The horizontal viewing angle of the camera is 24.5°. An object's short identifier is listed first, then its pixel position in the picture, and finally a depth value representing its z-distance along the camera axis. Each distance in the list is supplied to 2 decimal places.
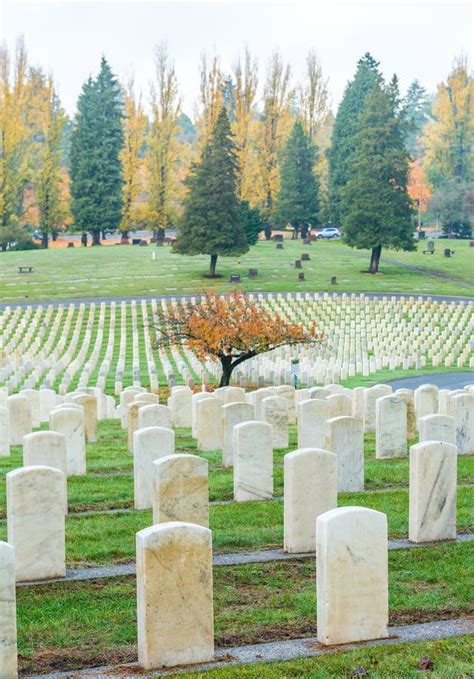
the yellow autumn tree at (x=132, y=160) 81.12
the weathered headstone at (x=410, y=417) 17.00
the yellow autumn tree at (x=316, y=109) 89.69
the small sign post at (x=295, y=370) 27.55
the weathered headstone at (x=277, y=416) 15.63
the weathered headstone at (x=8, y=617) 6.86
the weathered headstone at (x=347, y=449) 12.55
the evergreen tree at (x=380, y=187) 62.16
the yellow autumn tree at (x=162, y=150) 80.12
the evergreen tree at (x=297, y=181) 80.88
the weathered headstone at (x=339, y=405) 16.45
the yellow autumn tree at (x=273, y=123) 85.31
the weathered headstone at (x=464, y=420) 15.81
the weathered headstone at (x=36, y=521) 9.09
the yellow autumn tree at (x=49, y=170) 78.19
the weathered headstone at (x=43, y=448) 11.70
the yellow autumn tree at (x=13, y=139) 75.00
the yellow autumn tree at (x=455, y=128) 90.06
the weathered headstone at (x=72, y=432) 13.79
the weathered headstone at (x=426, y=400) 18.34
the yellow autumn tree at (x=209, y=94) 83.69
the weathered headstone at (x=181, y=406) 19.34
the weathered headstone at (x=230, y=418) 14.20
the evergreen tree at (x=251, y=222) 70.81
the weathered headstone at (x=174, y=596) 7.23
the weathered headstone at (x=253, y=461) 12.07
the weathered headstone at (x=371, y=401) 18.03
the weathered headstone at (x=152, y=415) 14.12
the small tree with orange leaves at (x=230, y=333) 26.17
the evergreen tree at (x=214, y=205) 58.09
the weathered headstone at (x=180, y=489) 9.84
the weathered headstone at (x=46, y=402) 21.09
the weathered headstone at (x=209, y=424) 15.73
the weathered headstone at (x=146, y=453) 11.79
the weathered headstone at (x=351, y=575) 7.61
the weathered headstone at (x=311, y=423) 14.97
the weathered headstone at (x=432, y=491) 10.08
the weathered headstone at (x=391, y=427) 15.15
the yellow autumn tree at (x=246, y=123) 82.19
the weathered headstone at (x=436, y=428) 13.32
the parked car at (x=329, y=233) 87.69
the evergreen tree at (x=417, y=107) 134.25
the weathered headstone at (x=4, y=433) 15.53
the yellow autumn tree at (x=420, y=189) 95.19
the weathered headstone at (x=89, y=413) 16.72
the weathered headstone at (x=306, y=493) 9.94
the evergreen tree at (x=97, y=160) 78.44
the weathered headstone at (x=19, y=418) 16.91
